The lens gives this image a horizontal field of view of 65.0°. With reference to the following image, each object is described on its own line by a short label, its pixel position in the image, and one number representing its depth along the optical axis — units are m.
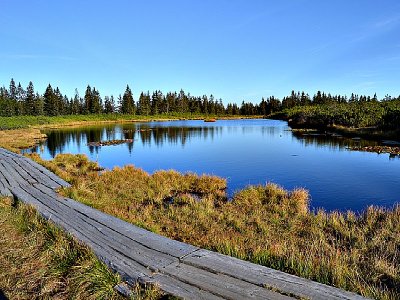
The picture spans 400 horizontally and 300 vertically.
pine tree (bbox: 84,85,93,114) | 116.62
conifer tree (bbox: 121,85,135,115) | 123.00
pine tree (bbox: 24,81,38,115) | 101.06
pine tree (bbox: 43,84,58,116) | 102.84
